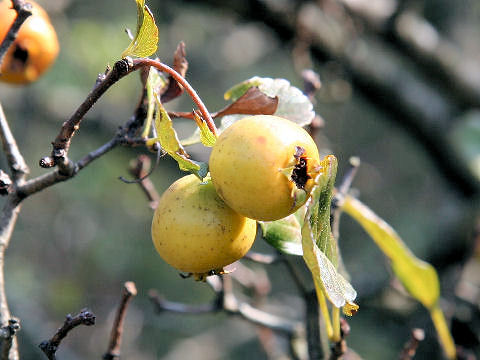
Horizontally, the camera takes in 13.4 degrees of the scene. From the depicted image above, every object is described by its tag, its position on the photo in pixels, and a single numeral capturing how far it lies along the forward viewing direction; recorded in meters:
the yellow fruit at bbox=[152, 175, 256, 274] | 0.38
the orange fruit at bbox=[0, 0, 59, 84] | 0.43
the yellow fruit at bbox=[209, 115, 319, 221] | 0.36
